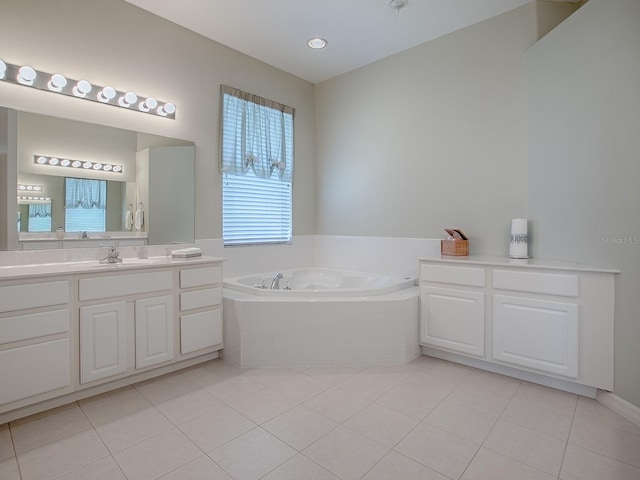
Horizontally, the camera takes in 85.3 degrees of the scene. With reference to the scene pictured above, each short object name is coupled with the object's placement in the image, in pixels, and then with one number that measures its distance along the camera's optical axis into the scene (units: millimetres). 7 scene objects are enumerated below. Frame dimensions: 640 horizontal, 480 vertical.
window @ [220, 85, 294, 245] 3248
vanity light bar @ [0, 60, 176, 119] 2129
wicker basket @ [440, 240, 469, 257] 2746
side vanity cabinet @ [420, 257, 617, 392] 2006
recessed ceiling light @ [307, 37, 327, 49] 3057
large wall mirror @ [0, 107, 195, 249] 2203
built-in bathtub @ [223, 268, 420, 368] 2486
